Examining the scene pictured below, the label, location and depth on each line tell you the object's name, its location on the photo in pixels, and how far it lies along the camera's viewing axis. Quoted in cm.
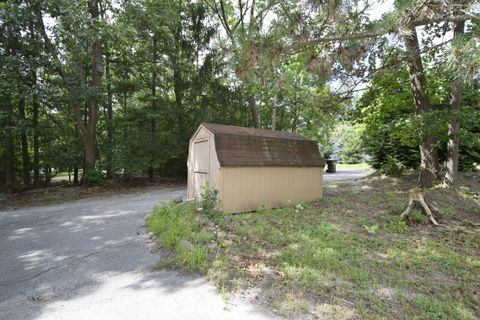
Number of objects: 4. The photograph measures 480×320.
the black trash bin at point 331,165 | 1878
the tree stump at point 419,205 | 563
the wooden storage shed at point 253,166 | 582
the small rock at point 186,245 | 389
